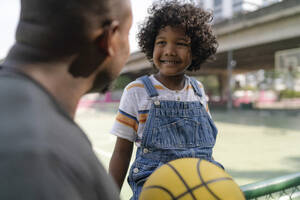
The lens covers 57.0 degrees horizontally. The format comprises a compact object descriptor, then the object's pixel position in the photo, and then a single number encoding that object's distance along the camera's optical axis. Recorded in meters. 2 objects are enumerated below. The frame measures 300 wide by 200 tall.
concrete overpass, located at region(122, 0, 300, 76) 13.52
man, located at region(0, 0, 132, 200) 0.52
